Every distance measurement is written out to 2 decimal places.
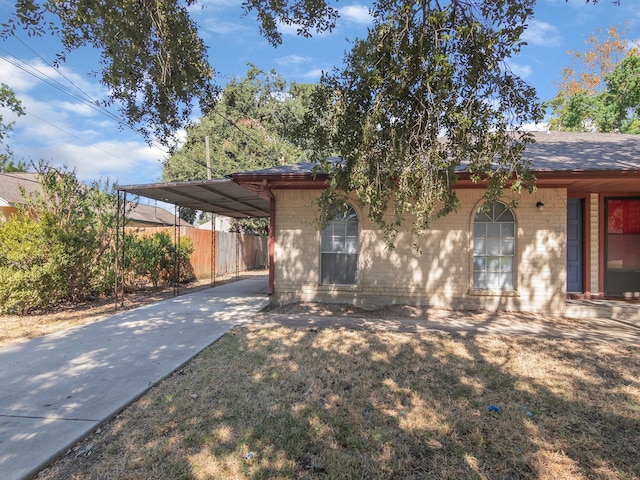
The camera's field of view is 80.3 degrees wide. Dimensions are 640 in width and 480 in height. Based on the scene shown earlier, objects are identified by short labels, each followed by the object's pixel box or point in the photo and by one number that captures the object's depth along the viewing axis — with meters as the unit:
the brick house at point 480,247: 8.19
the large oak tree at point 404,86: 4.50
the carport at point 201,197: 8.87
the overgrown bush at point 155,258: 11.62
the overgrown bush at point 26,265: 7.47
